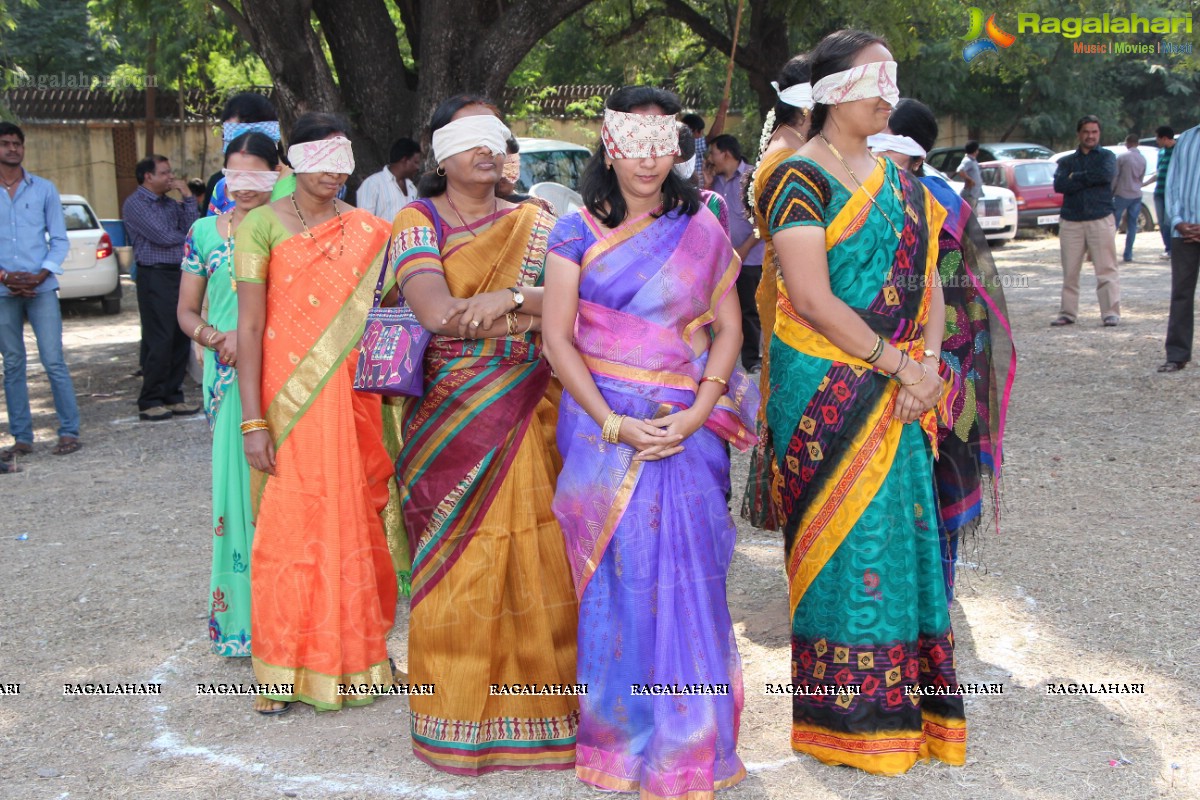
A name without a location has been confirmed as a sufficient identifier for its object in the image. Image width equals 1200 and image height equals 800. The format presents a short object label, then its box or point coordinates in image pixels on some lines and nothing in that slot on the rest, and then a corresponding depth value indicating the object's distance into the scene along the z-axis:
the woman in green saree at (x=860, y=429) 3.38
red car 20.92
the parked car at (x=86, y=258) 15.34
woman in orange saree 4.07
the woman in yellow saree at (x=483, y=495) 3.65
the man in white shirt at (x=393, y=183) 8.78
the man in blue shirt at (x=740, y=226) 9.47
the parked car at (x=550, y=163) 13.04
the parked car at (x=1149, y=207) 20.56
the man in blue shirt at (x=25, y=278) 8.03
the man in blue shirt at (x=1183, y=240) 8.53
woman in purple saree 3.31
